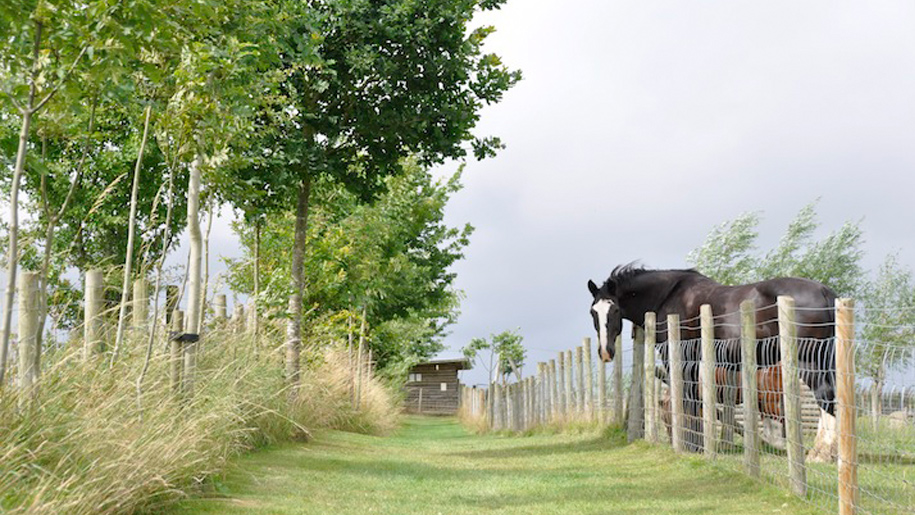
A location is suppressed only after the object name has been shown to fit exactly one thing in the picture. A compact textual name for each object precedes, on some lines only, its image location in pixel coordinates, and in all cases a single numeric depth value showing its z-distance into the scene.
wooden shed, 57.41
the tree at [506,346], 66.25
